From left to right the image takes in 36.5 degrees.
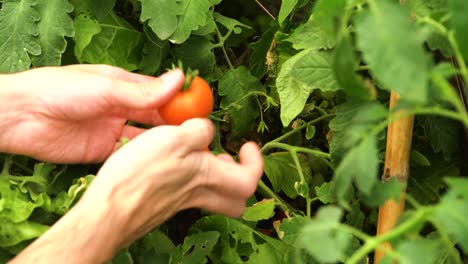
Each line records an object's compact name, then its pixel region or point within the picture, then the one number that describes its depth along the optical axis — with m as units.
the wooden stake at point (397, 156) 1.11
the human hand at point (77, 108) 1.12
